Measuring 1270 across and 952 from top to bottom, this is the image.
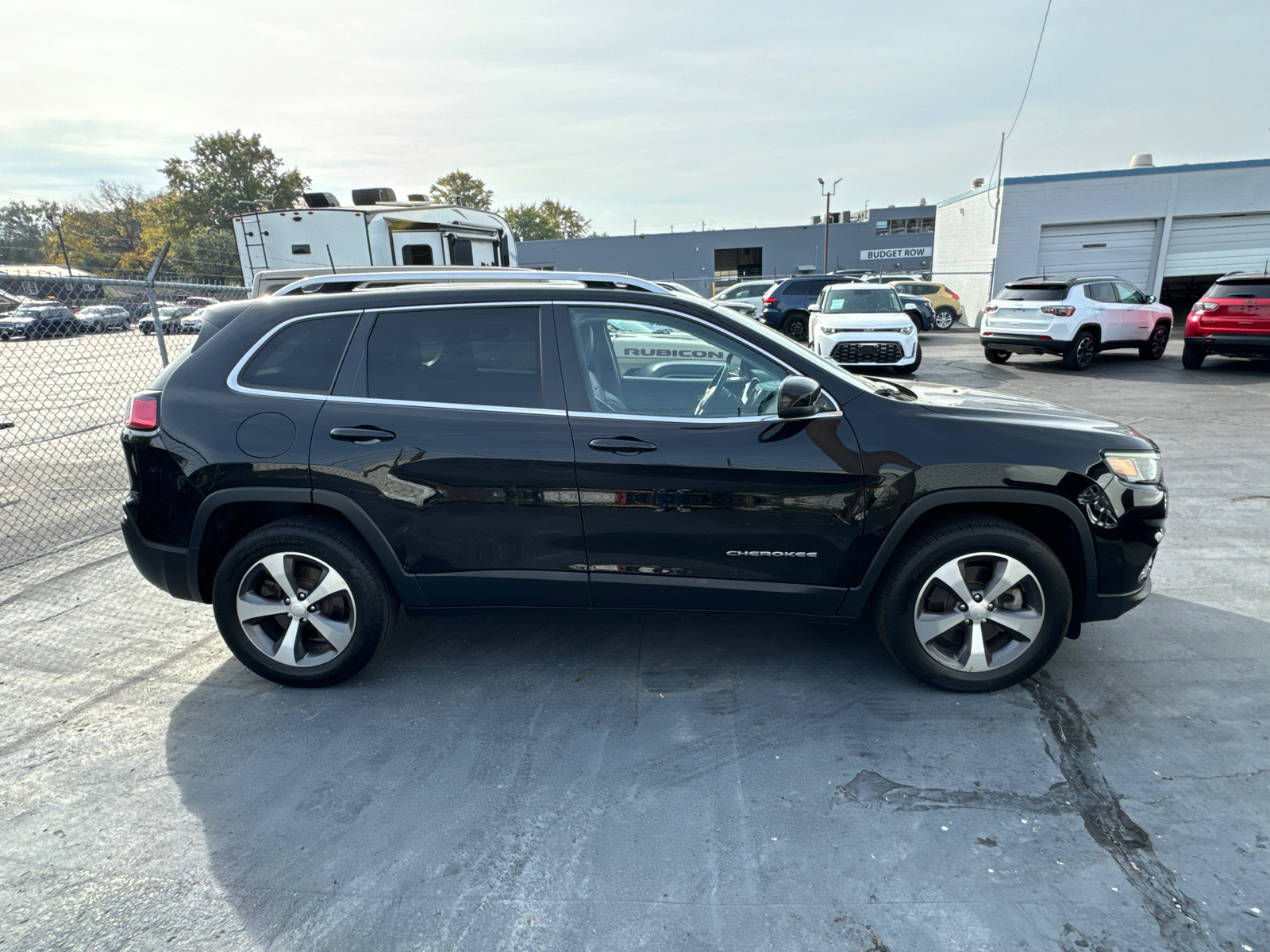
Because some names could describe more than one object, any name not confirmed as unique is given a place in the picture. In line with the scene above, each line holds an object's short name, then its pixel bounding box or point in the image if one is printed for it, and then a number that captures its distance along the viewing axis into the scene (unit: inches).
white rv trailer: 454.3
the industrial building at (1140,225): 803.4
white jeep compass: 546.9
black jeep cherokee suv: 126.4
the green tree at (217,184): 2458.2
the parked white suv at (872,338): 536.4
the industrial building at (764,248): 2262.6
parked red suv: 489.7
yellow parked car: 945.5
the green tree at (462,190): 3189.0
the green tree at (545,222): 3383.4
